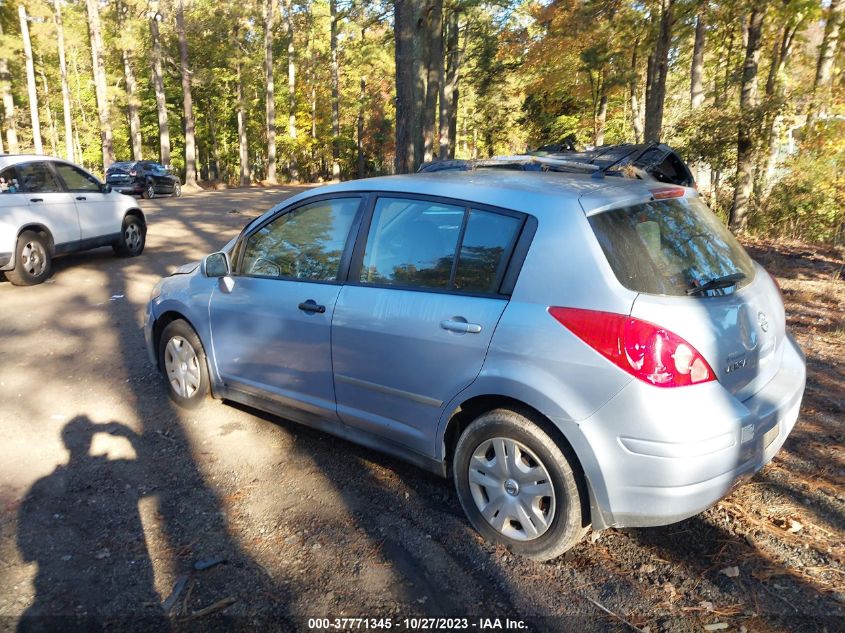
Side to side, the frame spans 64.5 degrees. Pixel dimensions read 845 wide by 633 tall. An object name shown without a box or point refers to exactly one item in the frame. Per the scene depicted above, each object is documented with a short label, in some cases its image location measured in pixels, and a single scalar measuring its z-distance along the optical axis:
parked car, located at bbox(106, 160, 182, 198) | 26.16
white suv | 8.98
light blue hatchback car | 2.87
